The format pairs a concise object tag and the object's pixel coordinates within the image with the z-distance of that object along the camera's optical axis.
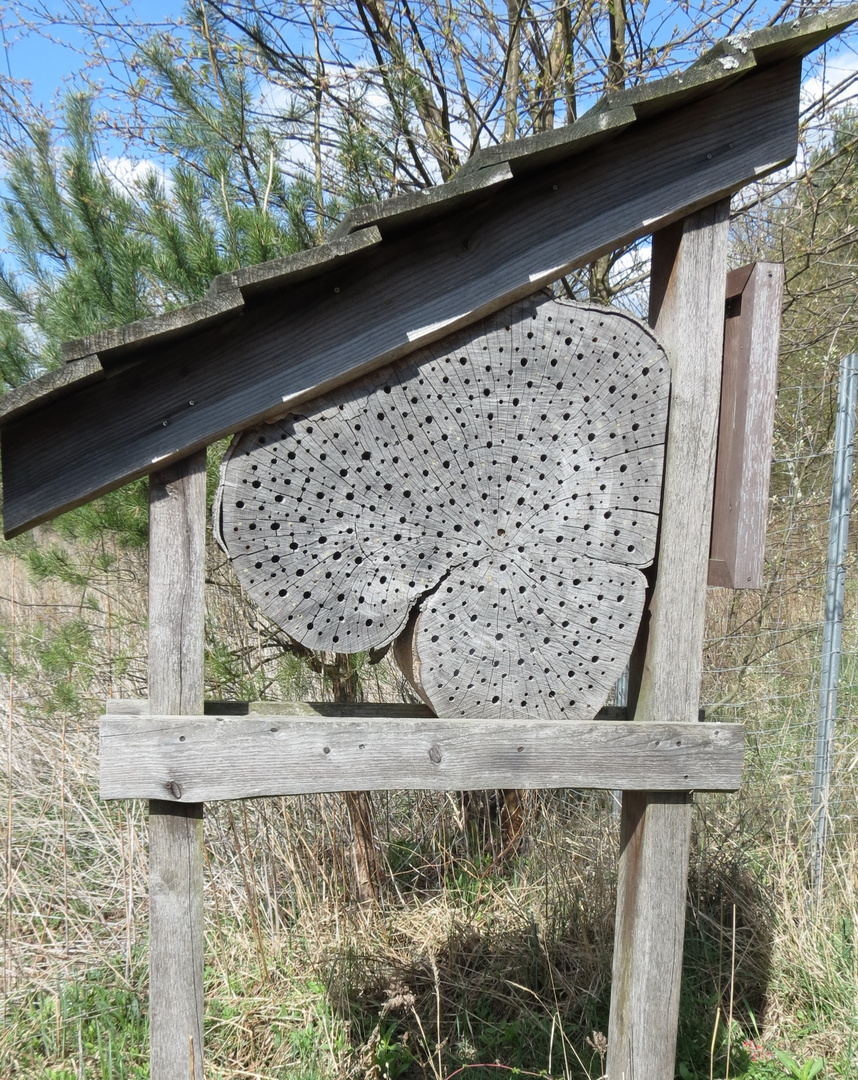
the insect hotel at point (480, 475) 1.62
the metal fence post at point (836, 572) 3.37
